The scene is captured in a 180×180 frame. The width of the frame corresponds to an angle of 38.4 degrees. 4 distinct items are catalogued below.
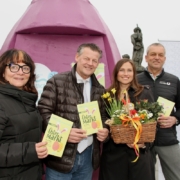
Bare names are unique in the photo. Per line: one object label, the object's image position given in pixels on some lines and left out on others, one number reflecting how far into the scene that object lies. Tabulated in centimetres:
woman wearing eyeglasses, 142
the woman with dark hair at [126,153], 201
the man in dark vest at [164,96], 242
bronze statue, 907
